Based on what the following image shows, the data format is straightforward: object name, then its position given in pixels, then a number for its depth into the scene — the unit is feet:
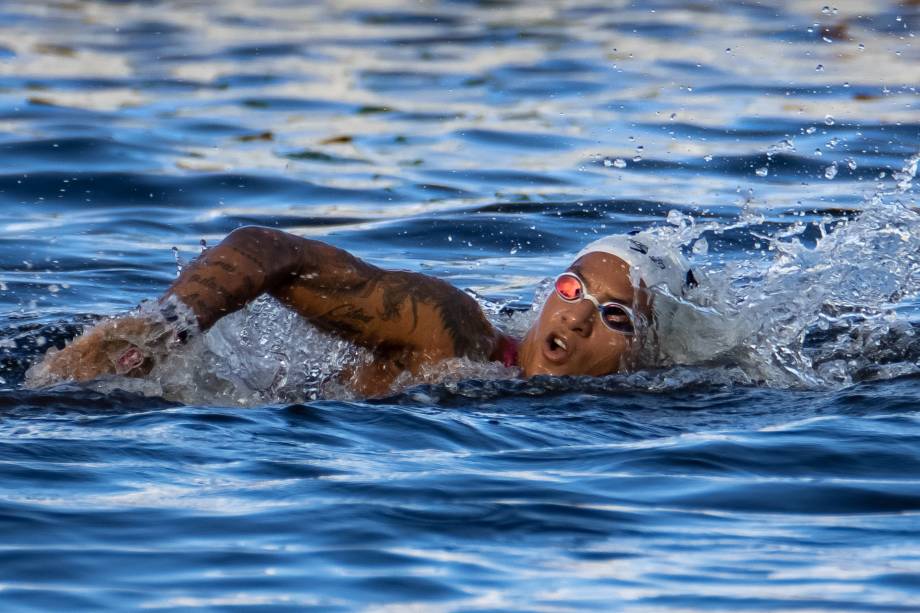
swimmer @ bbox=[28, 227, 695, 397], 46.16
